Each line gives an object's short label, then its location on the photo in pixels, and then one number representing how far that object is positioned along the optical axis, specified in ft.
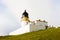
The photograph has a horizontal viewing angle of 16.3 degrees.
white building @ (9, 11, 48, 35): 203.84
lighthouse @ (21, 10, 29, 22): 245.78
